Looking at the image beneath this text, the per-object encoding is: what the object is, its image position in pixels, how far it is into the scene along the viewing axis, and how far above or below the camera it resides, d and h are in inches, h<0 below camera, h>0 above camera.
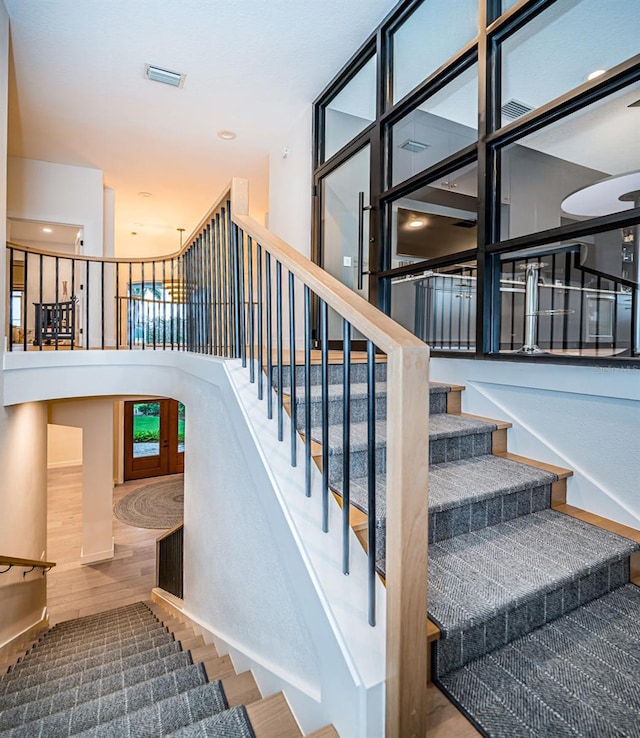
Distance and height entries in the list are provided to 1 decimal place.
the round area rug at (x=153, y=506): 300.0 -114.7
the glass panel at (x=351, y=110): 135.9 +87.9
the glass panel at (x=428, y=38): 103.9 +85.9
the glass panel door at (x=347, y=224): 138.5 +49.4
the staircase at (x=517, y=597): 44.5 -30.4
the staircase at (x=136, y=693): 54.6 -60.3
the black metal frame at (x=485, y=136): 78.1 +49.7
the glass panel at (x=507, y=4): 92.6 +79.3
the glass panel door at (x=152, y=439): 381.7 -75.0
